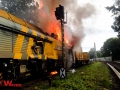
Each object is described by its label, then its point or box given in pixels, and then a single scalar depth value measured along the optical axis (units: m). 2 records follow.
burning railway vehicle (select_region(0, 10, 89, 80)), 4.98
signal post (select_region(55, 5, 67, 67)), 7.24
